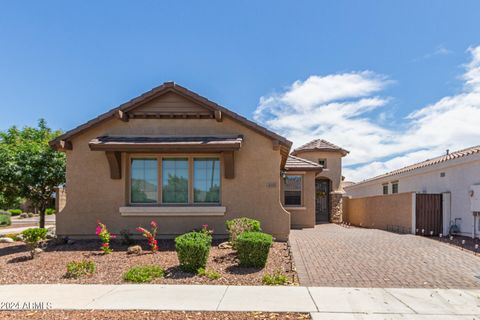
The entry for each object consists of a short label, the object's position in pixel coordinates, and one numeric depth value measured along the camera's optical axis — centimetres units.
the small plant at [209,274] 775
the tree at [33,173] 1439
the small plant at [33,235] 986
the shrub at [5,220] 2900
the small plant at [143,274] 773
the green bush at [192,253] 810
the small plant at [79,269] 799
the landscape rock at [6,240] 1413
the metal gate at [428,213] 1493
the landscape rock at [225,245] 1074
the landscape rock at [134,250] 1026
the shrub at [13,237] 1476
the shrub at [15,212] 4312
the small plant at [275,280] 742
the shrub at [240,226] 1057
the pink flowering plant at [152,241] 1031
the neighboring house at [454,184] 1335
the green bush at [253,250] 839
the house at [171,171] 1202
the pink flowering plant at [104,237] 1023
